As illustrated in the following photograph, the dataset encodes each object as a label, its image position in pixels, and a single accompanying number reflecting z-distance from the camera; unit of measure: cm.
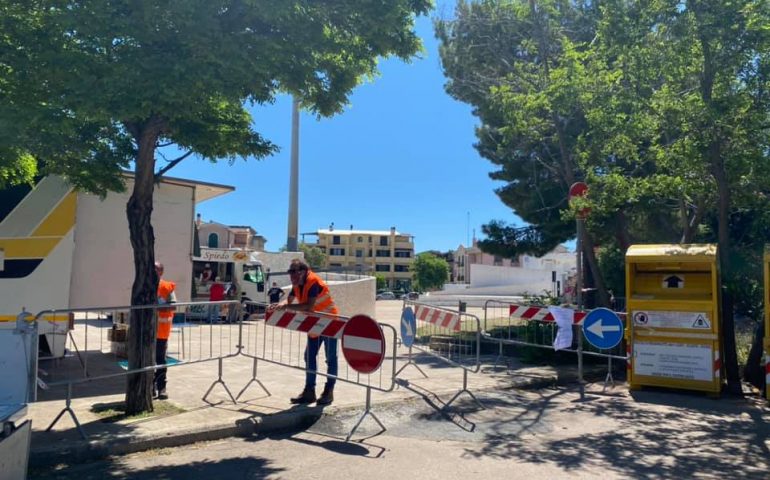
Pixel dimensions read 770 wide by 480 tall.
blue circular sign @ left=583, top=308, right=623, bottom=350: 937
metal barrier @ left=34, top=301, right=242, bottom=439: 673
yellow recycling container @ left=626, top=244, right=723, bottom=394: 905
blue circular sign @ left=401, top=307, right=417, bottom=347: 992
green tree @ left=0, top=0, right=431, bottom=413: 546
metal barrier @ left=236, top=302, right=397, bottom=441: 734
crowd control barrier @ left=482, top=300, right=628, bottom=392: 1002
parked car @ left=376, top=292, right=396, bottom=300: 7774
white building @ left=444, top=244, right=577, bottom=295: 6362
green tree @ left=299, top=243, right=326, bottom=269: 9193
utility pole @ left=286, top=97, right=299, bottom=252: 3038
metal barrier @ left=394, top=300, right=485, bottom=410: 969
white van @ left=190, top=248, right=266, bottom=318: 2461
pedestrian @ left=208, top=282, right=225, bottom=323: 2314
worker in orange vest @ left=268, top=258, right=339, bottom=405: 782
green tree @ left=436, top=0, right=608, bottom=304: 1142
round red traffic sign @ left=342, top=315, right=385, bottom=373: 681
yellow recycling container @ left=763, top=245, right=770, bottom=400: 843
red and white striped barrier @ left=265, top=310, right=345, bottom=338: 738
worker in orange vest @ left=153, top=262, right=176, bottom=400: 789
